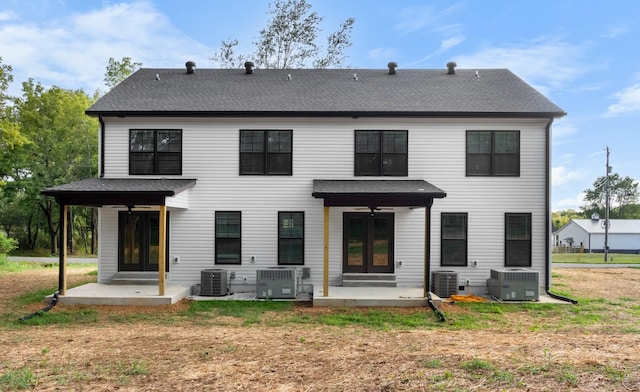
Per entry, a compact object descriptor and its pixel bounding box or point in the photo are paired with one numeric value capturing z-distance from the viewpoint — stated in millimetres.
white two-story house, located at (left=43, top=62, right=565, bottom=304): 12297
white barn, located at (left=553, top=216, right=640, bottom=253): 44406
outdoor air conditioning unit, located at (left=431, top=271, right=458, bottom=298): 11656
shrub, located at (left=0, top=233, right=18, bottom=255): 23719
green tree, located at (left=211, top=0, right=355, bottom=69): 24234
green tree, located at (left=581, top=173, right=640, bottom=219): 71438
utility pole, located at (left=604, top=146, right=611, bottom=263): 31258
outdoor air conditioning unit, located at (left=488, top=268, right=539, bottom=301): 11305
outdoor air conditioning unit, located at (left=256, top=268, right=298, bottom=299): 11250
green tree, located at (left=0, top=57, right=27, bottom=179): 17312
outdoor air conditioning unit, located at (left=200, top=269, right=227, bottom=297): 11570
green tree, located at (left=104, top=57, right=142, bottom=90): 27391
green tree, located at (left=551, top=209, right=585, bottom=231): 80688
